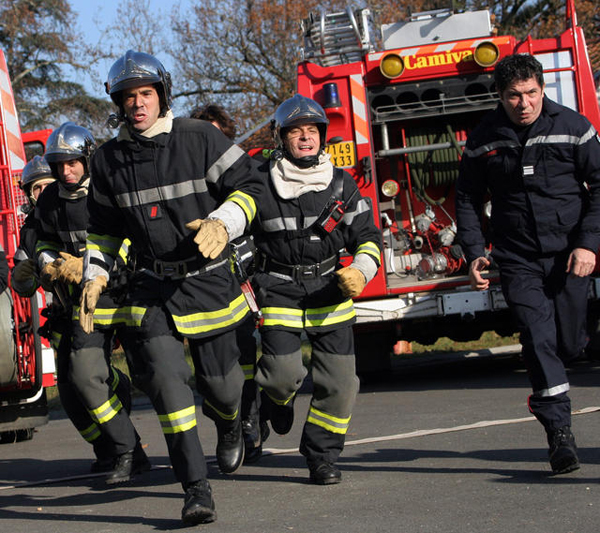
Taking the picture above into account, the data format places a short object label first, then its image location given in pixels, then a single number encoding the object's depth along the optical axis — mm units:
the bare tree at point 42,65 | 28016
